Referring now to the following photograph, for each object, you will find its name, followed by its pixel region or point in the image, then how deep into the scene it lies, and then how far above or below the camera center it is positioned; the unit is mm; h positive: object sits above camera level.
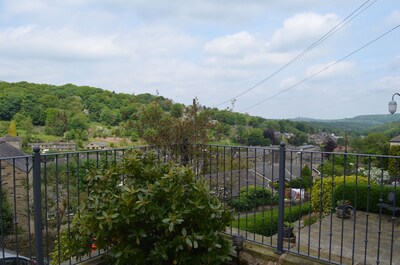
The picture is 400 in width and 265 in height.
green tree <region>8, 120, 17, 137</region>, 30281 -1086
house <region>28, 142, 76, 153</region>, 27969 -2546
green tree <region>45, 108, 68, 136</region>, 28906 -470
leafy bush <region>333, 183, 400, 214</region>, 8438 -1991
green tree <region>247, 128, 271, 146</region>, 20391 -1224
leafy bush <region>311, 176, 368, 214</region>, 9062 -2068
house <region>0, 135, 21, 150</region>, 25483 -1923
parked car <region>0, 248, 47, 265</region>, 5109 -2358
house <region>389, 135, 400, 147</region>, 26578 -1665
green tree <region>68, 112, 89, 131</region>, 28494 -445
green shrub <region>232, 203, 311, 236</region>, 9430 -3249
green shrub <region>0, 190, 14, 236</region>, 13797 -4375
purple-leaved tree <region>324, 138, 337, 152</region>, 29828 -2424
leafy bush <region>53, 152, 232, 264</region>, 2660 -879
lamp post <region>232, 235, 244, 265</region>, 3340 -1281
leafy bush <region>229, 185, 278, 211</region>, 13045 -3292
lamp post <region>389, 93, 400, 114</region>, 14016 +625
